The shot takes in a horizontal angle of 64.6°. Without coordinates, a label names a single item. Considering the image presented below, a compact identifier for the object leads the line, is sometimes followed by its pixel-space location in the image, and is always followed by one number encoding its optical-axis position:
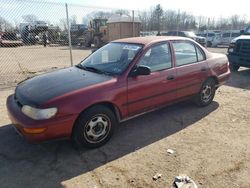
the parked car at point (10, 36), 10.43
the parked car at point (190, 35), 17.00
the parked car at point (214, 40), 19.55
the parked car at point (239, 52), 6.97
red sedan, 2.65
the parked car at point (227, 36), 19.38
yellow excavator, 19.74
